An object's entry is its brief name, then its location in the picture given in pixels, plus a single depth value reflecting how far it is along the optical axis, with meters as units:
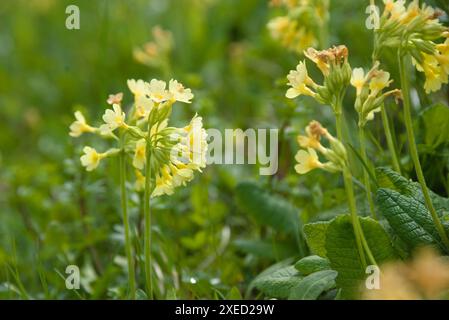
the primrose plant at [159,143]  1.14
